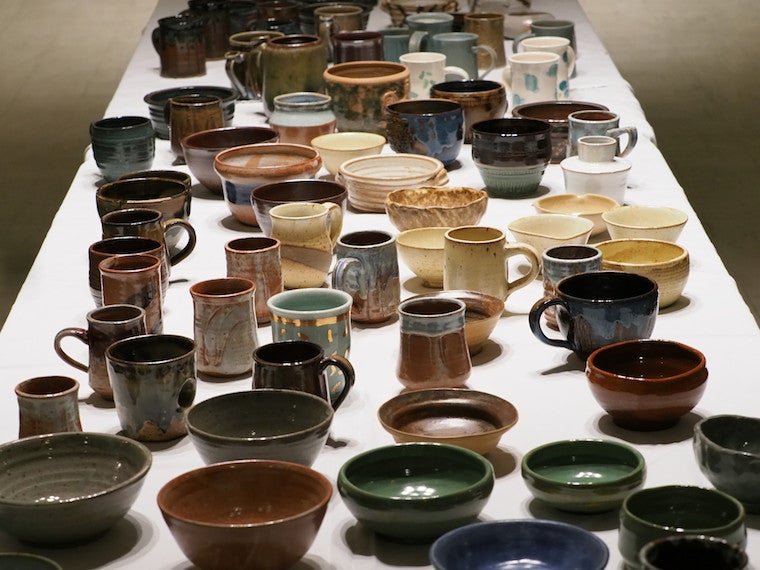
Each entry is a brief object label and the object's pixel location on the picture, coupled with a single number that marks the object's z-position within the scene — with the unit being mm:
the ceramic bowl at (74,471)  1352
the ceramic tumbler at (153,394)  1575
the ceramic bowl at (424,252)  2135
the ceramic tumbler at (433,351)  1705
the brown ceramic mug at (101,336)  1717
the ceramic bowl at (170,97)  3096
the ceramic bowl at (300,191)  2369
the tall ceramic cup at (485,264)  1991
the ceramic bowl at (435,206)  2285
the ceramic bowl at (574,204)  2414
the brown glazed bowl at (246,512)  1245
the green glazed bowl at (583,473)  1365
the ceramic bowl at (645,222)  2219
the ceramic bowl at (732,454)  1373
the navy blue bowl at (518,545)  1248
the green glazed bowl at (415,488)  1310
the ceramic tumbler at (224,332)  1784
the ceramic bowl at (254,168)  2443
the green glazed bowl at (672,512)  1245
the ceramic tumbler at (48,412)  1549
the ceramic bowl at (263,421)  1441
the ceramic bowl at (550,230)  2162
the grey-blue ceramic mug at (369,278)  1965
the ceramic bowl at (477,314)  1853
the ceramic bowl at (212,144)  2676
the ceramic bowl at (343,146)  2729
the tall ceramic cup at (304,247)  2096
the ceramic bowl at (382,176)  2512
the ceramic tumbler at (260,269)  1981
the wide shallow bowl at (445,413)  1591
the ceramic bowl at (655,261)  1993
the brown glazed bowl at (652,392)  1573
